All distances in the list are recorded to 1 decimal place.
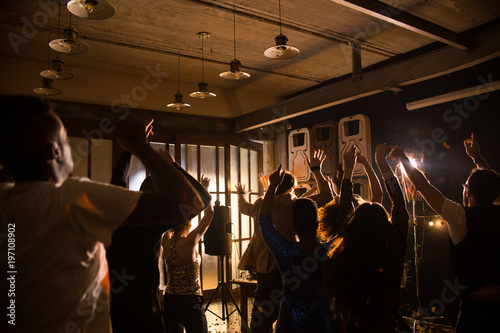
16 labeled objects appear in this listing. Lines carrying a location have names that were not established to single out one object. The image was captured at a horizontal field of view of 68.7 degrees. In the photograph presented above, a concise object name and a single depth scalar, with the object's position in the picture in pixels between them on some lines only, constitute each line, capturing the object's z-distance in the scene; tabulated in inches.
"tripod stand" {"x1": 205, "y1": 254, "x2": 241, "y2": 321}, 192.7
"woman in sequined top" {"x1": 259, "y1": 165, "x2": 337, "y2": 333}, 74.5
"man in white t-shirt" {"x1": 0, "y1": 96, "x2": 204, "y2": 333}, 36.4
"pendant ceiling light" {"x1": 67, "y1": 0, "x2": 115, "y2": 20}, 96.0
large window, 218.8
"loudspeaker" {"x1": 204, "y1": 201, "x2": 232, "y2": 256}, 202.4
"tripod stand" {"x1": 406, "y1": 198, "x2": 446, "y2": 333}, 152.3
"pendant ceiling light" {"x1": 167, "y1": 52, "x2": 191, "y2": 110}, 189.9
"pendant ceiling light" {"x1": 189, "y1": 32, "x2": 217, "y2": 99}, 173.3
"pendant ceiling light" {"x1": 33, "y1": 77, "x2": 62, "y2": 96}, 163.5
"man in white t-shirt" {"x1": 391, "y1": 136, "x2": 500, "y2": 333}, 72.9
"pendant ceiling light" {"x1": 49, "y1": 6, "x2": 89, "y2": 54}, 116.6
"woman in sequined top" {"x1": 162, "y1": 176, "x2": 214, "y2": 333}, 103.2
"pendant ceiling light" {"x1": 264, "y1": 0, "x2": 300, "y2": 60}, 130.9
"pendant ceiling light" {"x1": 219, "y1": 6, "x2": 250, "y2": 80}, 151.7
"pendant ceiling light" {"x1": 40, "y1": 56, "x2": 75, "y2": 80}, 140.1
